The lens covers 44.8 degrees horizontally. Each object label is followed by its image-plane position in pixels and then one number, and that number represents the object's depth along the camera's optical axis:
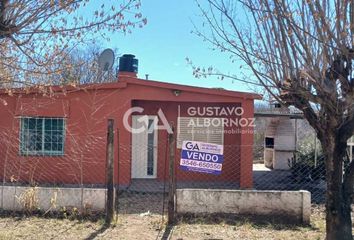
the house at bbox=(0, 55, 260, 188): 12.77
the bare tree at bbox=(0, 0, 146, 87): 4.72
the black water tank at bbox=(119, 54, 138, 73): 14.16
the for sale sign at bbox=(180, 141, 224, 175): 9.30
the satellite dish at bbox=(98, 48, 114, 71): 13.88
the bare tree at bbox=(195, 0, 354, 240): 4.85
